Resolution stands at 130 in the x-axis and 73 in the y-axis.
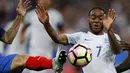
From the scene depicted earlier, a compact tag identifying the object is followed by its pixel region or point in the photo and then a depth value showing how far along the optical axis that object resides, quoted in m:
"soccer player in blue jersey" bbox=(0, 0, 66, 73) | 12.63
